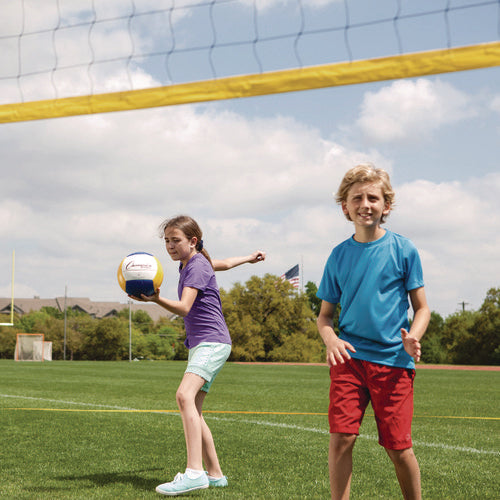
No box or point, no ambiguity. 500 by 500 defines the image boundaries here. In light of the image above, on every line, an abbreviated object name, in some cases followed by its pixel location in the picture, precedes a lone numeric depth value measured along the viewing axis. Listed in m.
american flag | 42.80
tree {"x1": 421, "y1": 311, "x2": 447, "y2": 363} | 52.78
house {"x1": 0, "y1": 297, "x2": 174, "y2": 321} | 102.62
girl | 4.07
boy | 3.05
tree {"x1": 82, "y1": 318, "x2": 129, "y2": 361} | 58.31
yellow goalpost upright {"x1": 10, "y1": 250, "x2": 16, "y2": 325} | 28.71
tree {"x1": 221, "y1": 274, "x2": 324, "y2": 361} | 53.22
